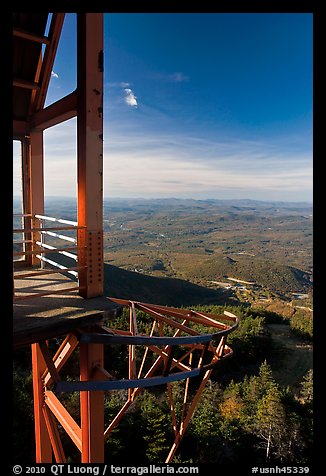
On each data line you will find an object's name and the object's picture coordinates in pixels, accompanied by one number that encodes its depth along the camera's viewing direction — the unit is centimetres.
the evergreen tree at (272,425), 1119
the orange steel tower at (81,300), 308
